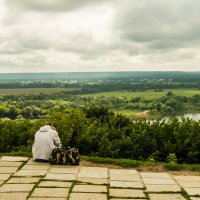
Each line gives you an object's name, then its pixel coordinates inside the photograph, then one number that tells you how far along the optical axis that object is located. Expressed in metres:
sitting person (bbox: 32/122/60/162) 10.59
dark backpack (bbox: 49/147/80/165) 10.30
